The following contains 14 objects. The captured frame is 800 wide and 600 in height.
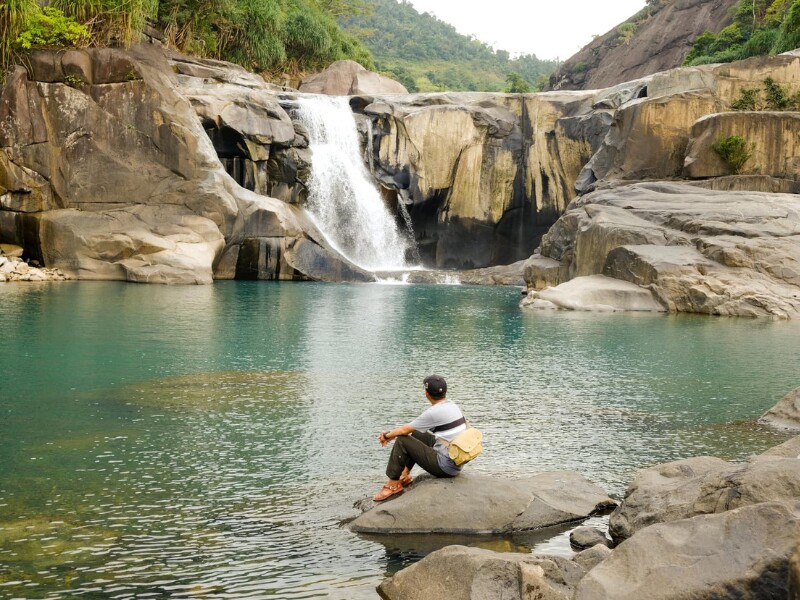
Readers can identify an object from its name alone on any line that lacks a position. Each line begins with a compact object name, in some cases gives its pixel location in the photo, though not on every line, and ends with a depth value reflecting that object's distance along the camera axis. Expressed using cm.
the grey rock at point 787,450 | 780
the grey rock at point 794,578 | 373
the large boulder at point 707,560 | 439
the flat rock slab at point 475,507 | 733
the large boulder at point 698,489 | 584
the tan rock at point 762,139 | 3212
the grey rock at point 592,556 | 584
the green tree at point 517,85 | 7025
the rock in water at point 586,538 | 702
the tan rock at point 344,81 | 4903
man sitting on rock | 771
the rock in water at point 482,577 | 532
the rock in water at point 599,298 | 2712
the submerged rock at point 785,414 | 1124
